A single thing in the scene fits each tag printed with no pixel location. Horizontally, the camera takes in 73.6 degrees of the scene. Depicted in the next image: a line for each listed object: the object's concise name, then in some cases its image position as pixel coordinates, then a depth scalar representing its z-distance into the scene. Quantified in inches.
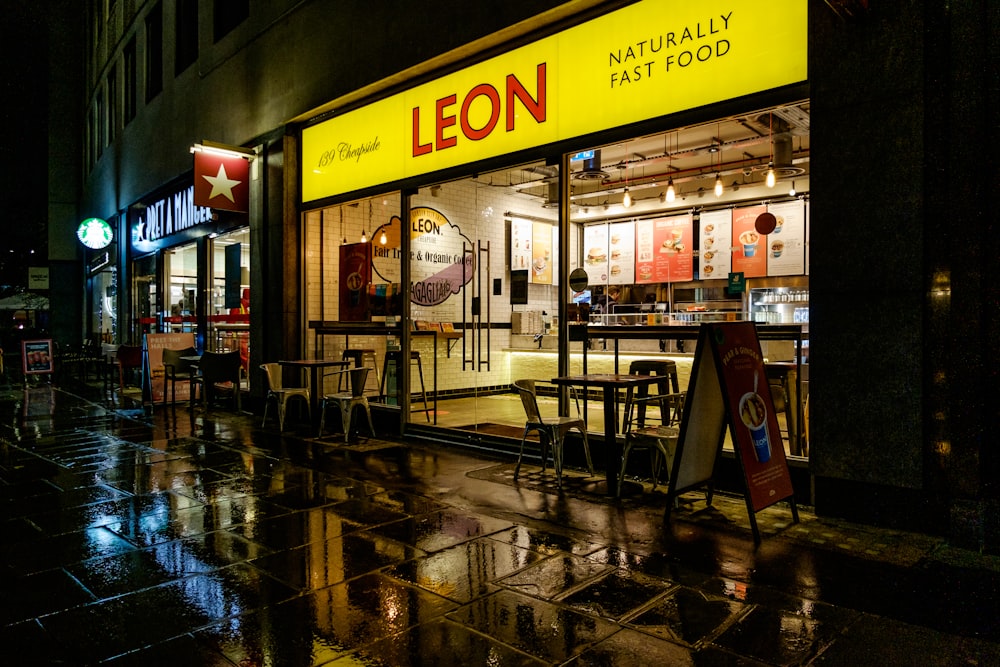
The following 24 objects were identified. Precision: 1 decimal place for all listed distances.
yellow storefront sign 202.7
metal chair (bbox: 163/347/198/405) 423.8
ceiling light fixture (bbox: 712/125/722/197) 414.1
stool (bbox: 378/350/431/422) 345.5
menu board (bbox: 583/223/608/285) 528.7
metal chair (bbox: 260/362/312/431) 343.6
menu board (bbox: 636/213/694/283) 484.4
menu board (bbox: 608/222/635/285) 514.0
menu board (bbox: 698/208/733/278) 462.6
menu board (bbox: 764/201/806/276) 426.6
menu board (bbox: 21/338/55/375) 610.2
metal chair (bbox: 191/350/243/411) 396.5
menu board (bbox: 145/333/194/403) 446.9
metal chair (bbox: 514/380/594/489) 226.2
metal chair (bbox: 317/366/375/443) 312.3
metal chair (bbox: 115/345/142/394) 508.9
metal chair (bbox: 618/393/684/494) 202.8
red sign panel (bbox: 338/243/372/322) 398.0
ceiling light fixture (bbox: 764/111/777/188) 364.2
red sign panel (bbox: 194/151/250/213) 394.9
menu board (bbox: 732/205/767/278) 446.3
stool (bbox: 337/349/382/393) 402.3
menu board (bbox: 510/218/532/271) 490.6
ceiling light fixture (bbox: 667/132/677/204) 408.2
